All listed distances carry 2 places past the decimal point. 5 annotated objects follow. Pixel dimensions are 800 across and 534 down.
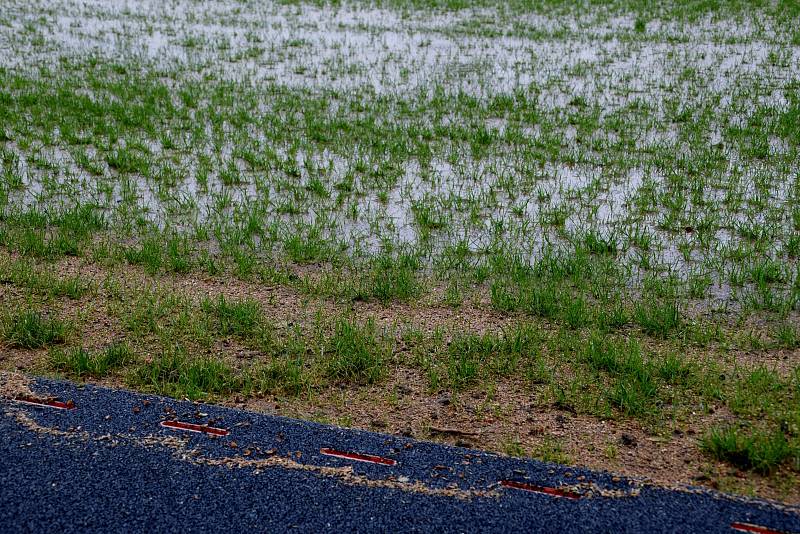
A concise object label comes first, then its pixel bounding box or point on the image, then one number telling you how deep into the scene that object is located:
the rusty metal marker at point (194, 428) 3.72
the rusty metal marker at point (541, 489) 3.29
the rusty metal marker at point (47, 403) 3.92
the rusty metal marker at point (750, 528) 3.05
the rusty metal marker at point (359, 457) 3.52
